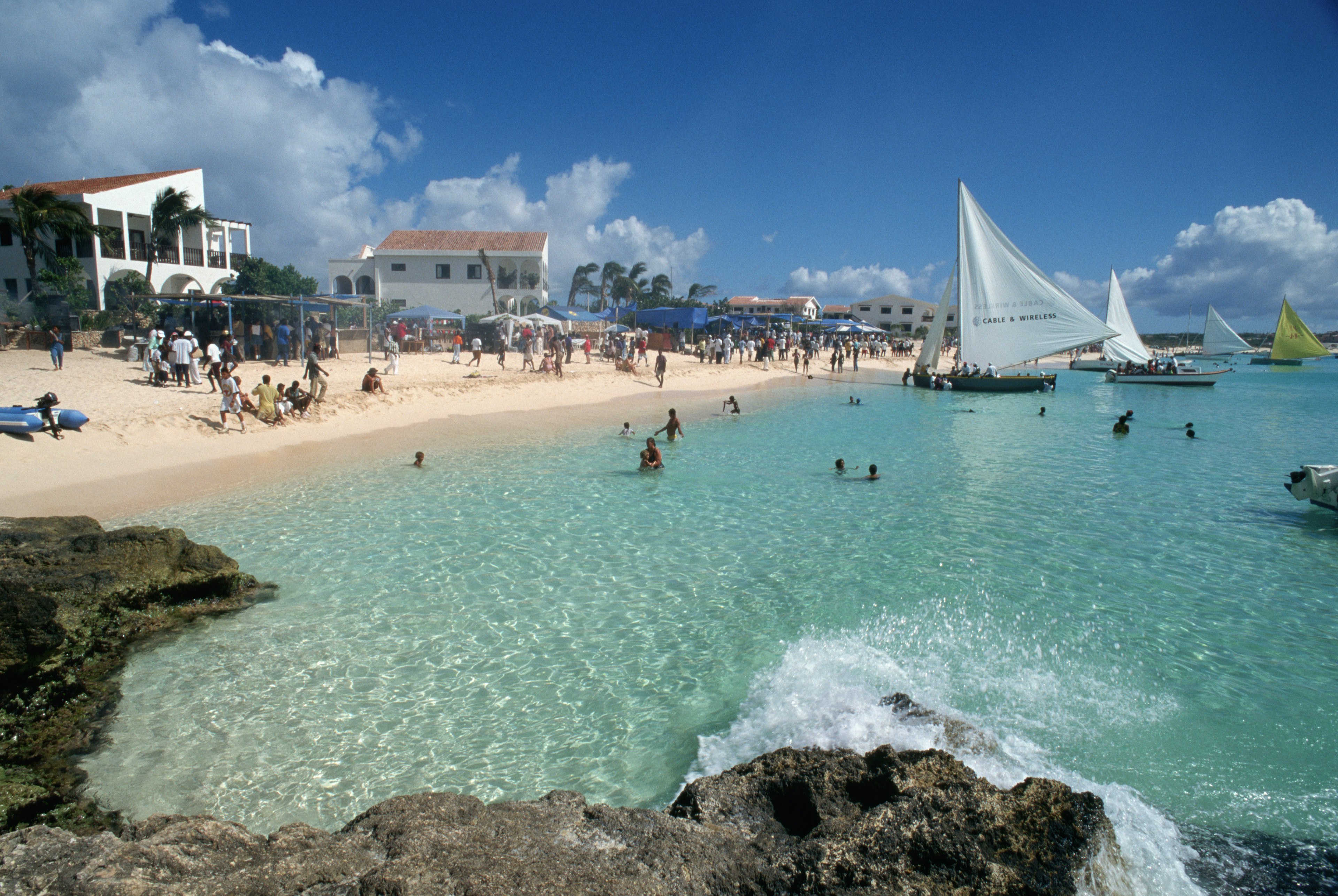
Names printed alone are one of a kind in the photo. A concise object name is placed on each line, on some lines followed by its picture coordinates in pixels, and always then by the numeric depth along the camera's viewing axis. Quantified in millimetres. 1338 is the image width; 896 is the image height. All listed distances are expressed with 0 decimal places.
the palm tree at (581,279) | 72625
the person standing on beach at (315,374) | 18766
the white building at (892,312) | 100375
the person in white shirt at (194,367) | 19125
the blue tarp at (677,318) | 42656
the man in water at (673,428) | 16656
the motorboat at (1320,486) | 11617
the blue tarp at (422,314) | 34875
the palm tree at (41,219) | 24062
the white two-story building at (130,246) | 32500
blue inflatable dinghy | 12883
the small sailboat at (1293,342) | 65688
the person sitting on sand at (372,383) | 20953
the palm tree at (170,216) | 30453
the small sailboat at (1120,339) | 45406
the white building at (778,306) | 89688
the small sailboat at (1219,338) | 67688
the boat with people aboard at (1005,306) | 28531
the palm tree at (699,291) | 89375
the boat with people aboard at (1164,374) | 40094
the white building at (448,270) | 47938
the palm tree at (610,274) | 74750
